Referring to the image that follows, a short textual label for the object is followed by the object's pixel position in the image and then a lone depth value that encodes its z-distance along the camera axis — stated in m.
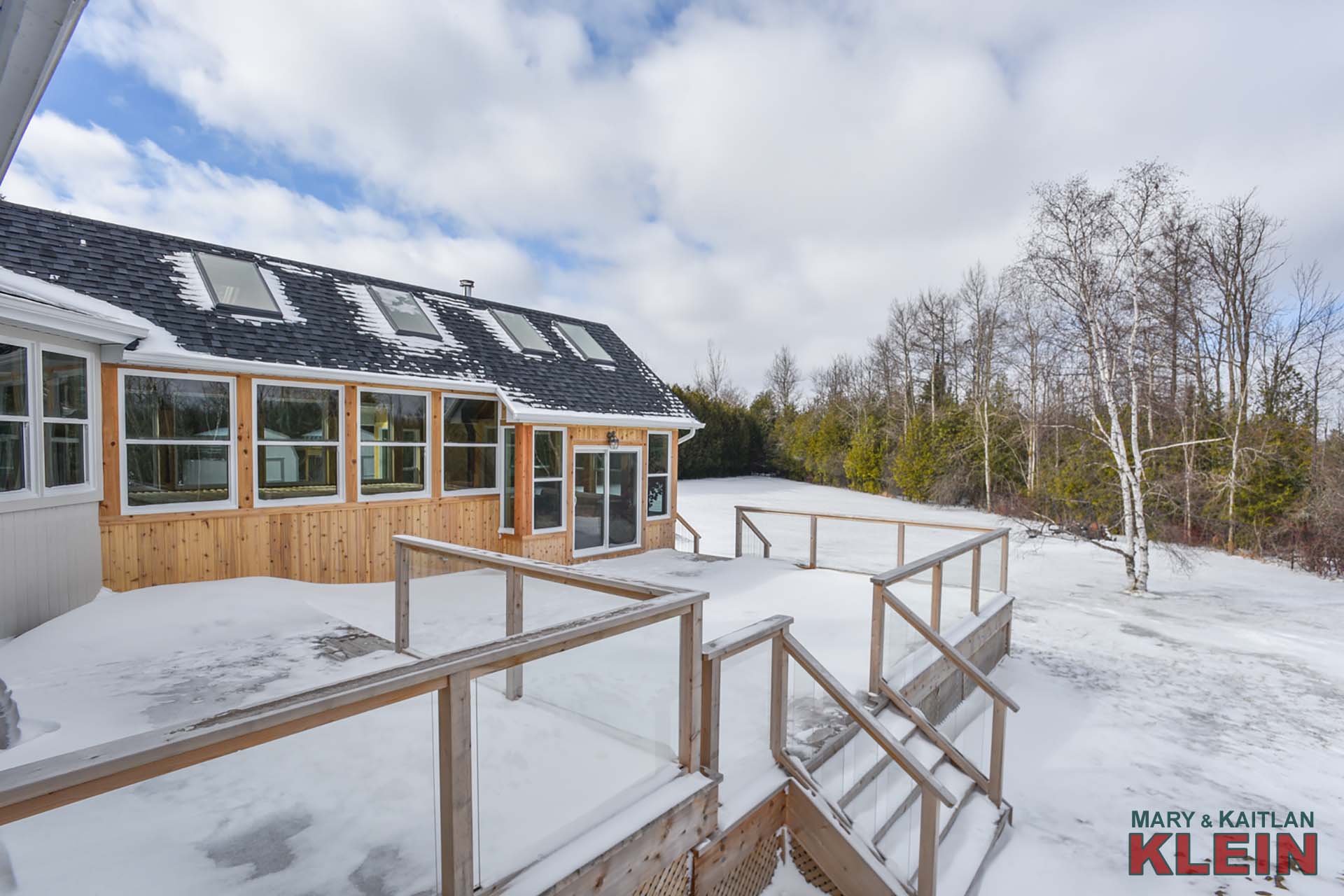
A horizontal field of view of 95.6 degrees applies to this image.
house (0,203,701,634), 5.19
